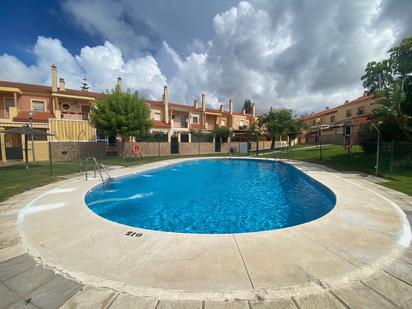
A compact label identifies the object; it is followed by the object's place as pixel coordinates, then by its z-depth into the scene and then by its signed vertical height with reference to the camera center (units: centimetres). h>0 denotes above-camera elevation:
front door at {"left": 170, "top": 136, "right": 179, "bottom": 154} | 2544 -8
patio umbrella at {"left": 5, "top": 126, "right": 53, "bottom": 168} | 1158 +87
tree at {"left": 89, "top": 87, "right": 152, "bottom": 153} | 1800 +294
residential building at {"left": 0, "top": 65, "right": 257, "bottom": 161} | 1833 +343
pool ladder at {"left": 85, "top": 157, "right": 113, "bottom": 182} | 974 -180
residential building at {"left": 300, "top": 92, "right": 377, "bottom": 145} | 3088 +511
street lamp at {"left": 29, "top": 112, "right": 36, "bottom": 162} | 1743 -99
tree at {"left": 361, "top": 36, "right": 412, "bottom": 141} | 1127 +464
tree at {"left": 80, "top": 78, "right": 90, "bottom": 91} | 5181 +1614
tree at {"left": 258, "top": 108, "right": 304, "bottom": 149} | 3002 +341
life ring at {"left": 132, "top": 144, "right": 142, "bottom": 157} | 1901 -56
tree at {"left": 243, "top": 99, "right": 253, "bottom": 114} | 7294 +1553
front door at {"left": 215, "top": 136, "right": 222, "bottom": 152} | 2998 +6
